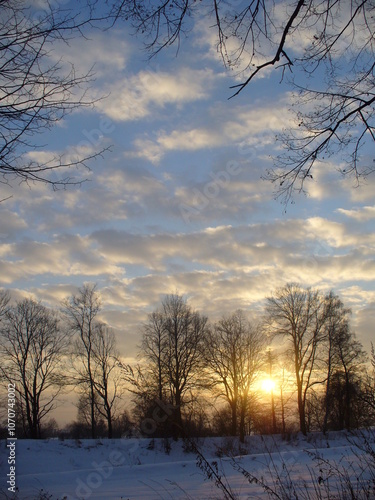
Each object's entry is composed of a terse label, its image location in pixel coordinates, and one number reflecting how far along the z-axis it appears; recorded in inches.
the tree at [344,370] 1273.4
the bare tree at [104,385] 1236.5
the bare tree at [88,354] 1219.2
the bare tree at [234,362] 1327.5
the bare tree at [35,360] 1136.8
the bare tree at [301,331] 1214.9
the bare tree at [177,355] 1166.3
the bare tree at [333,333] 1215.6
